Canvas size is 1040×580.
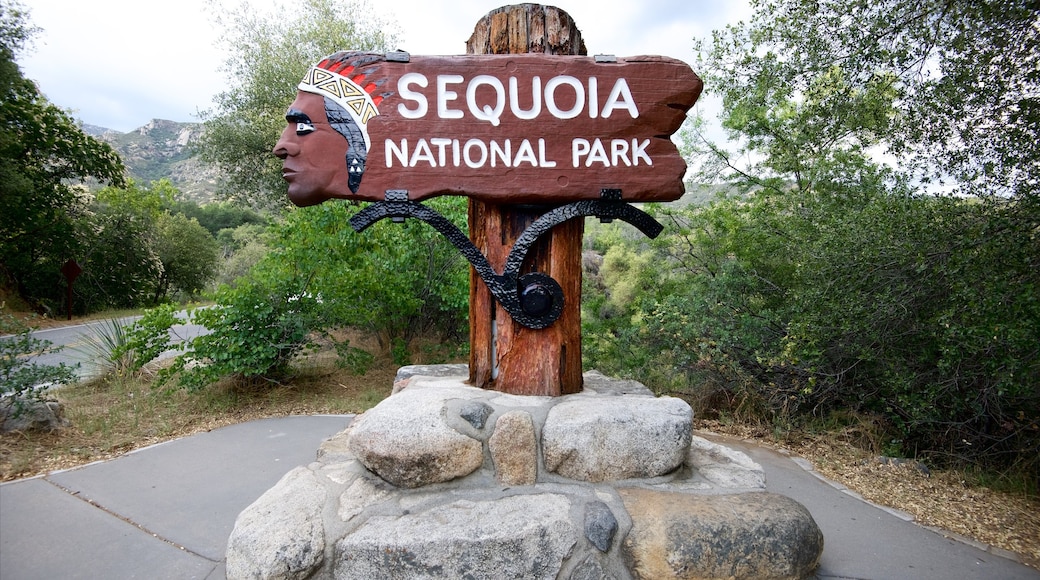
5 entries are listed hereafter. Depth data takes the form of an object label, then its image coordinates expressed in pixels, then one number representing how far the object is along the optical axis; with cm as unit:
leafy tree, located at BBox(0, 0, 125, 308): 1306
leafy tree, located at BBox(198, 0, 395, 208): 1182
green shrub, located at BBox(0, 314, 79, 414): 406
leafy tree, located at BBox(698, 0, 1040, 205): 351
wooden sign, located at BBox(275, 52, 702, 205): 258
